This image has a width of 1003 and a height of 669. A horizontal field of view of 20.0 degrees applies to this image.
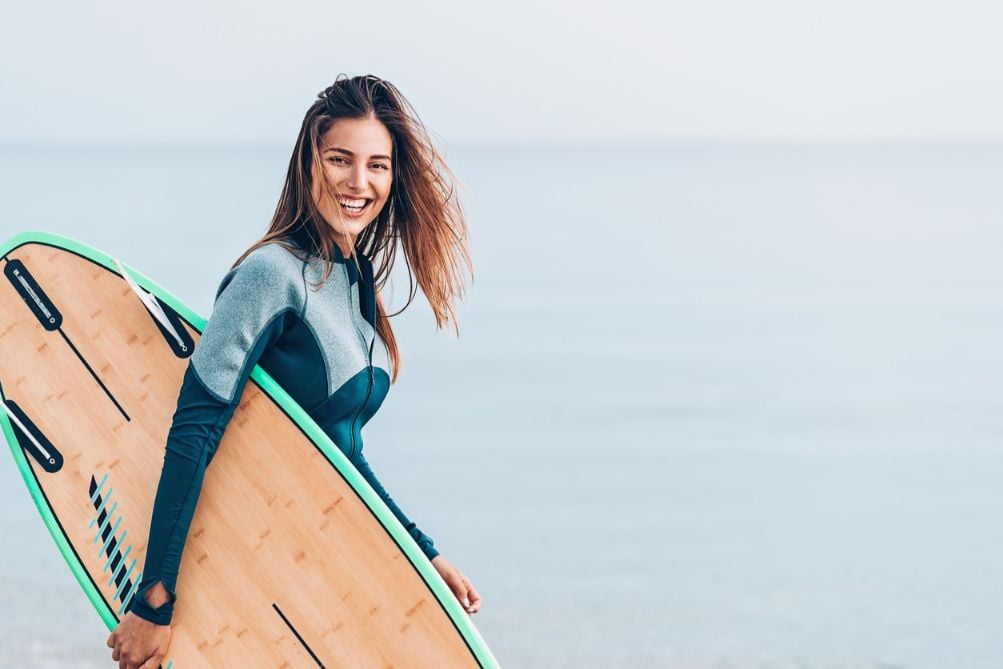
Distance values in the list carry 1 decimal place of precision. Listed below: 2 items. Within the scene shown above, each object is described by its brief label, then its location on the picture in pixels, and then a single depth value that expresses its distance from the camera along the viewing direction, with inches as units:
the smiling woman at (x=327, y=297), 168.0
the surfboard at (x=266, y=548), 174.7
